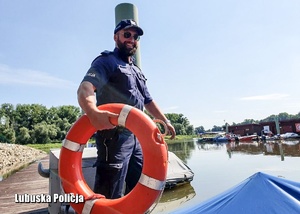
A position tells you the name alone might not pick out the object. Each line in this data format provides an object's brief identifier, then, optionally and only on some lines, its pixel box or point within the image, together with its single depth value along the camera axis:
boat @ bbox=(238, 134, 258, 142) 30.82
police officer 1.29
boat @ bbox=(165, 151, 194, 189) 5.63
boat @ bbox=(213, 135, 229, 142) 34.08
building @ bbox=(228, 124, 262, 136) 39.00
